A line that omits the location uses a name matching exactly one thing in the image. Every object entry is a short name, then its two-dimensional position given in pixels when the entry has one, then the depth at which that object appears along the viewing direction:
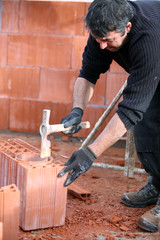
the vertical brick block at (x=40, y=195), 2.51
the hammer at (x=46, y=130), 2.50
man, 2.23
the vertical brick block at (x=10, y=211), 2.19
